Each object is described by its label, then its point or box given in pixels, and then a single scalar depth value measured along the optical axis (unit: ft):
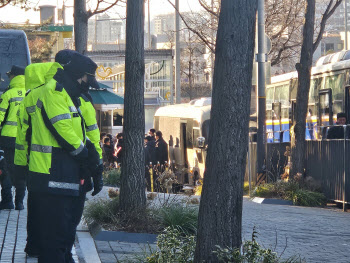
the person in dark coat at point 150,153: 70.74
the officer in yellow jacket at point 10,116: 32.78
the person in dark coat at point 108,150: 72.01
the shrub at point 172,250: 20.12
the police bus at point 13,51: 57.77
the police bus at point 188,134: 83.05
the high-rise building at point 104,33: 567.42
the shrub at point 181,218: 28.96
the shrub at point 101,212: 31.07
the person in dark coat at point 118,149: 68.57
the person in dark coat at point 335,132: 57.65
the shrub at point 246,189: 64.86
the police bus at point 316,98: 68.23
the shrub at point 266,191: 57.06
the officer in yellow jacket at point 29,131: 20.89
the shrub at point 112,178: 58.29
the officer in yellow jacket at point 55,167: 19.77
